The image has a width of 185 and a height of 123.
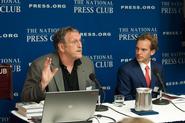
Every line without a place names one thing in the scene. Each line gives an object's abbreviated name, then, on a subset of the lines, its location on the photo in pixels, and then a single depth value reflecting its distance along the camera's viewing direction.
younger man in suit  4.22
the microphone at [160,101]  3.70
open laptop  2.86
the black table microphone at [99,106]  3.48
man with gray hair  3.79
